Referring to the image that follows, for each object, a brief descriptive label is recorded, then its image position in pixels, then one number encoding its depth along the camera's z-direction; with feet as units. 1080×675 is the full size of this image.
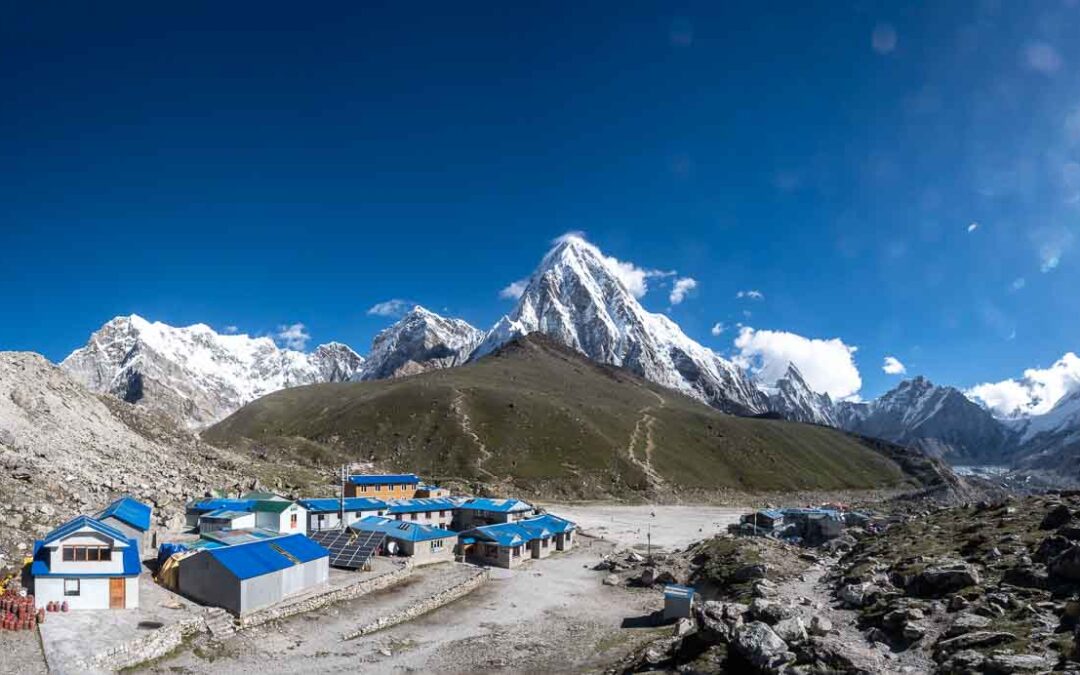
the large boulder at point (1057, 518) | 145.59
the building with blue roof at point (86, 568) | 112.37
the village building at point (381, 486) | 301.63
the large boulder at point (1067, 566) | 94.53
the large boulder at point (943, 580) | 106.01
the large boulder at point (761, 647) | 72.69
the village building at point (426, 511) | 245.04
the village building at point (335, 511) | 217.77
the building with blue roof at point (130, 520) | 155.53
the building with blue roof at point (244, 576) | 123.44
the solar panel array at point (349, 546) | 172.61
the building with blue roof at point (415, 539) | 195.31
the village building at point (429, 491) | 321.73
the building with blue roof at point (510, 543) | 214.28
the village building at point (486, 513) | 263.08
